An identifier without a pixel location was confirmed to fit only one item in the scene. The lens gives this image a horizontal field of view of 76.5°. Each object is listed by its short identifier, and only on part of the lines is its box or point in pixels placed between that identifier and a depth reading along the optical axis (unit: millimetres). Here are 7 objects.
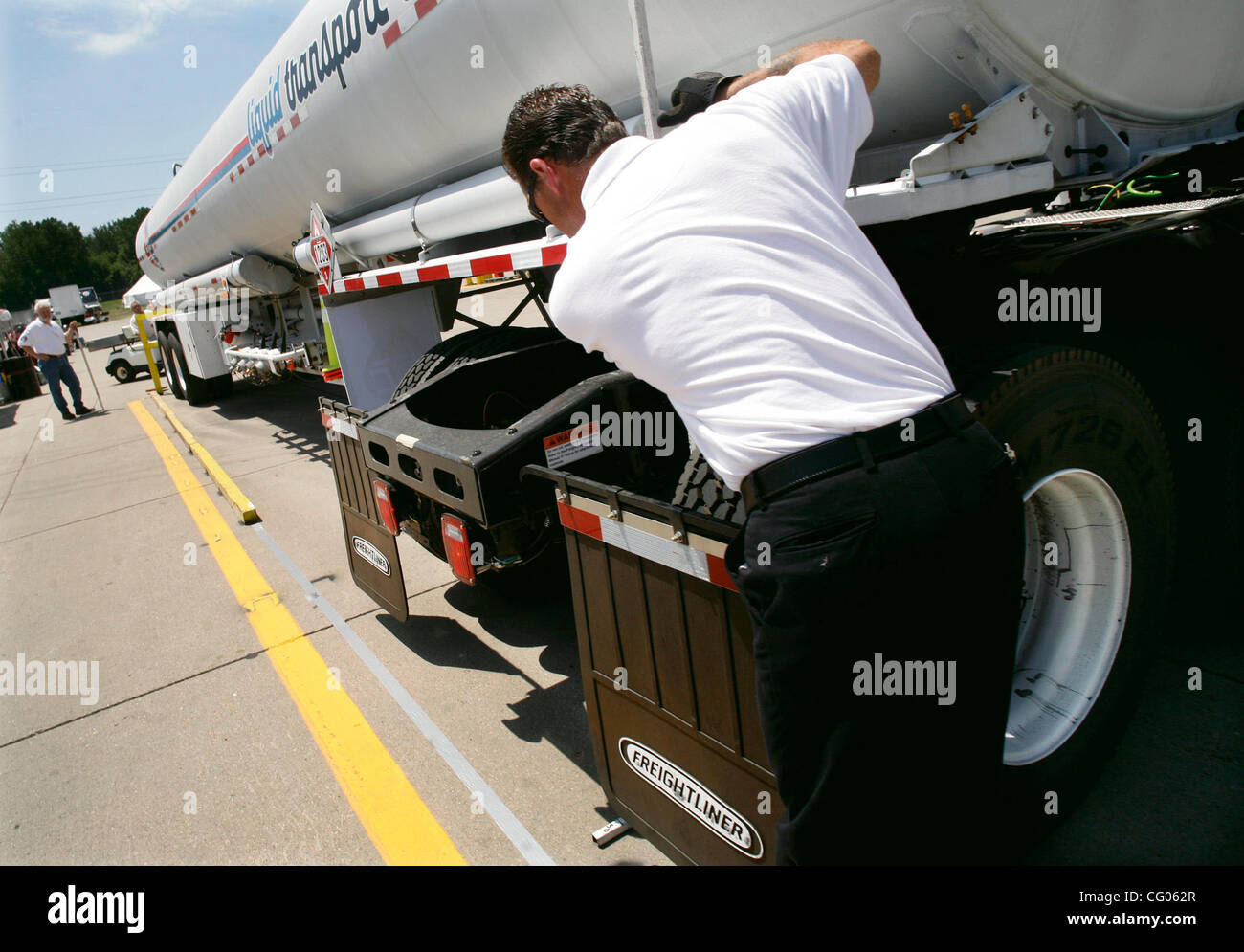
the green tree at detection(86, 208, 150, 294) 85500
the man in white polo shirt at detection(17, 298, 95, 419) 13766
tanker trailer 2062
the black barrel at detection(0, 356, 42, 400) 20188
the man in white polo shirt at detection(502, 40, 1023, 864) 1322
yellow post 14766
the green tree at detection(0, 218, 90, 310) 78250
